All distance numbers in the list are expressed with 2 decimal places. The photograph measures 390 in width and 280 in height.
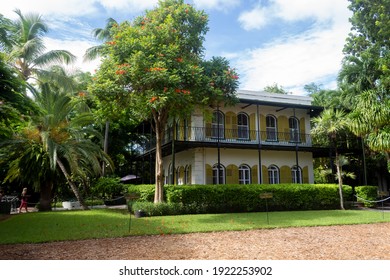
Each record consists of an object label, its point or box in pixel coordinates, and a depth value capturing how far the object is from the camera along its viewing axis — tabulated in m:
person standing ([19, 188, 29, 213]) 15.16
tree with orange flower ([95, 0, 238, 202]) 11.62
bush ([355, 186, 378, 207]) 17.75
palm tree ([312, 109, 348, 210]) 16.27
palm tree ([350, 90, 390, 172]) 15.33
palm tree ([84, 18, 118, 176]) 24.14
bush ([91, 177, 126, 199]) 19.53
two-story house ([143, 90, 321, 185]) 18.28
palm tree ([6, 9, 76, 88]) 18.83
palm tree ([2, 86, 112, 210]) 15.24
